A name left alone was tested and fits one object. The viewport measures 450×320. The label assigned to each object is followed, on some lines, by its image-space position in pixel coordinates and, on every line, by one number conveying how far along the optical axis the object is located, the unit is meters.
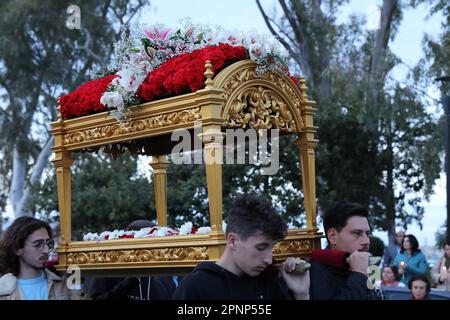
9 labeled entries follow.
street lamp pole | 11.92
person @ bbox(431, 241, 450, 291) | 10.81
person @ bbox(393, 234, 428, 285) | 10.90
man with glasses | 4.61
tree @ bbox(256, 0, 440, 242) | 20.50
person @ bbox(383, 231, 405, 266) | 13.92
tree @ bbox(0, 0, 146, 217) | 24.98
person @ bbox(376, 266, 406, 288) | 10.69
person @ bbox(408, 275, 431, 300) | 7.78
